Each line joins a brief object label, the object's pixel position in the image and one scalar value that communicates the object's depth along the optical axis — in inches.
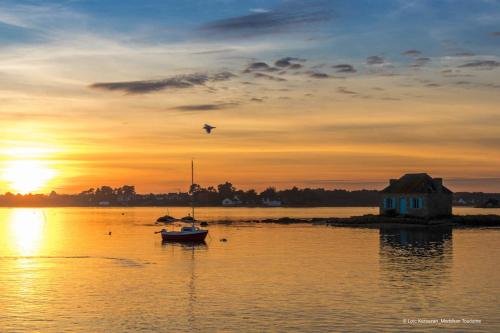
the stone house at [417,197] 4685.0
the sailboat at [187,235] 3597.4
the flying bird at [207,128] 2854.3
